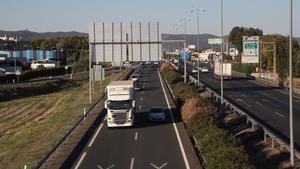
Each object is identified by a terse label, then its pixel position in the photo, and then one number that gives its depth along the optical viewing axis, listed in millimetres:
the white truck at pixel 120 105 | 34875
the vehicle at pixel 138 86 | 72500
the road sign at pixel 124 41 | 48312
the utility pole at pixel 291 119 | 21297
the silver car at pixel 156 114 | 37875
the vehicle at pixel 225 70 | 90250
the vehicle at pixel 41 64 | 151325
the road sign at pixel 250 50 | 89438
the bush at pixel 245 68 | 112362
